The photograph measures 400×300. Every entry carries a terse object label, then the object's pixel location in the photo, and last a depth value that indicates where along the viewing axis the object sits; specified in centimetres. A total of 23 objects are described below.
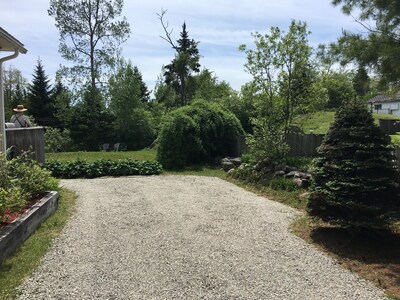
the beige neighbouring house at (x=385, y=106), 4003
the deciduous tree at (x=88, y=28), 2609
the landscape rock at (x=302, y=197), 770
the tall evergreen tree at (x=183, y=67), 3000
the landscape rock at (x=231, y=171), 1188
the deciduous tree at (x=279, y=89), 1122
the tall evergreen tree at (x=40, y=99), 3103
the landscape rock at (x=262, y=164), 1088
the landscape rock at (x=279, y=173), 988
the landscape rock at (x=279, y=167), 1021
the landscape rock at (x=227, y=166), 1296
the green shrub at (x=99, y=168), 1187
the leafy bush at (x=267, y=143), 1105
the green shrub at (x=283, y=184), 876
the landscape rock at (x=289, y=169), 1010
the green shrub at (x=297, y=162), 1107
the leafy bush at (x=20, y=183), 516
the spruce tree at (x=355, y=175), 514
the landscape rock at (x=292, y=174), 935
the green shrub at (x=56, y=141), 2164
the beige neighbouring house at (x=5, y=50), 671
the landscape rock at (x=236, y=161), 1295
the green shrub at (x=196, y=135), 1391
